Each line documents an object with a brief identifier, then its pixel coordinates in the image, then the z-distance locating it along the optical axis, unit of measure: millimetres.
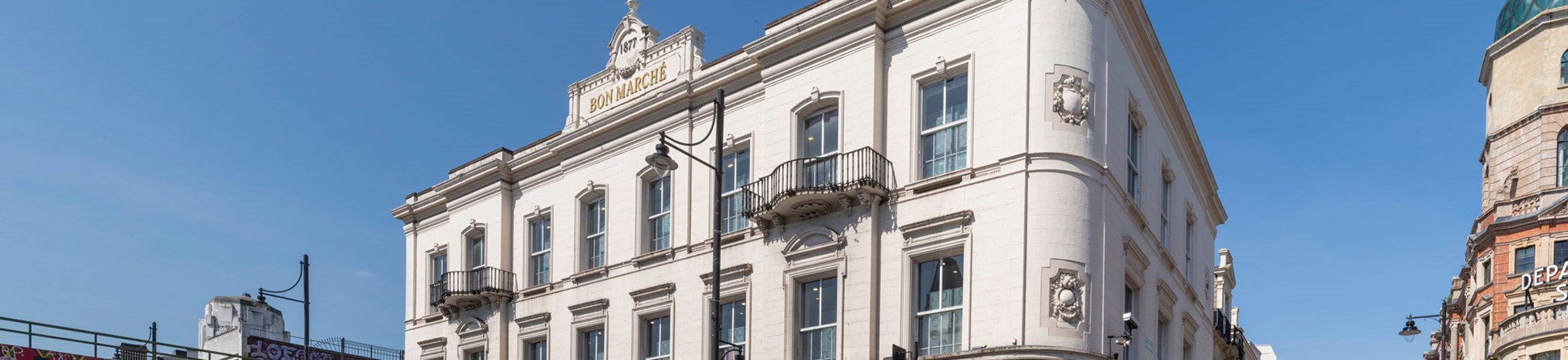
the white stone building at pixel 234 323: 61125
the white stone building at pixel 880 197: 23172
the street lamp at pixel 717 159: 20012
